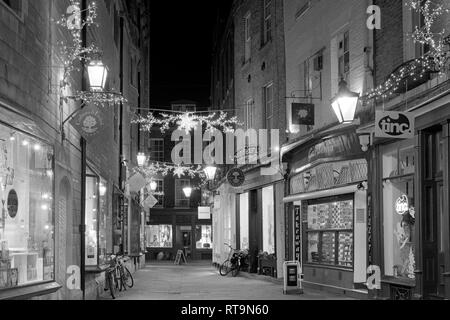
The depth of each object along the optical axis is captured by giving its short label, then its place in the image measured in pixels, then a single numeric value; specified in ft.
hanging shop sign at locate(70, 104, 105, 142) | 46.34
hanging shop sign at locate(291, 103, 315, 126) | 64.90
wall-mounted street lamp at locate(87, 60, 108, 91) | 46.93
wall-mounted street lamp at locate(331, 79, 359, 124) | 48.80
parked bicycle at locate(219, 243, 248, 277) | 94.89
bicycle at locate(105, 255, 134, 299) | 65.00
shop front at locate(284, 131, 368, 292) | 58.95
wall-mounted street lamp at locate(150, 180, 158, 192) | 136.19
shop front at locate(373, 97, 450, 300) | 43.32
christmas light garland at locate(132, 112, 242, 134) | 91.03
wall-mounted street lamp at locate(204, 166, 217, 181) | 96.02
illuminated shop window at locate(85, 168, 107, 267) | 58.39
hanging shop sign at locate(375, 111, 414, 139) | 43.62
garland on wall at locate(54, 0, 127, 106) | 46.01
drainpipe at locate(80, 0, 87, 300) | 53.36
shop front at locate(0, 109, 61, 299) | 33.12
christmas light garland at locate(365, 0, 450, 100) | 41.11
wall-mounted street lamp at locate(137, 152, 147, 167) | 116.38
